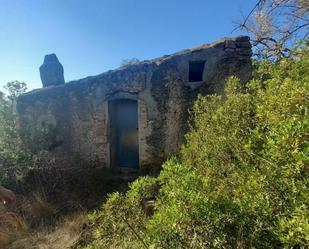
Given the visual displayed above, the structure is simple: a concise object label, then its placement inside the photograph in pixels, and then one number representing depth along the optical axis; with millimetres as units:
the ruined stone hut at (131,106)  4882
